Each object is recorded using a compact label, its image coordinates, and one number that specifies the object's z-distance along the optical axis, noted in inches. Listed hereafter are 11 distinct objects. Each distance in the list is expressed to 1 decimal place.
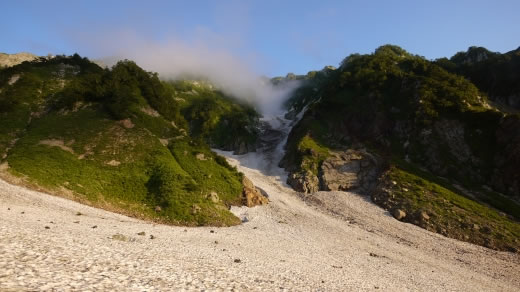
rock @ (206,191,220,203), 2105.1
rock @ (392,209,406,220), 2440.9
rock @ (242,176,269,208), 2479.1
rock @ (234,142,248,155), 4891.7
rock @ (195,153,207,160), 2628.0
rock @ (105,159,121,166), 2051.1
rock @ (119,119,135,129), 2471.7
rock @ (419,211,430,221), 2330.2
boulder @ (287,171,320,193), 3120.1
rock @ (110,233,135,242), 1067.3
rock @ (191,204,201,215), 1824.3
